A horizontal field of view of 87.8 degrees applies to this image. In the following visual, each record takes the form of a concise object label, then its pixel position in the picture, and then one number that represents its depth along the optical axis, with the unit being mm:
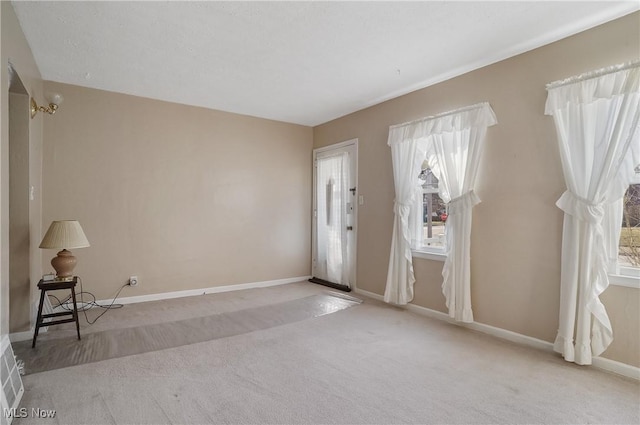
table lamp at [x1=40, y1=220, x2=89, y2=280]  2961
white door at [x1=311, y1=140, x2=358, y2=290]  4945
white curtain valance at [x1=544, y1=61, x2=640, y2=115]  2362
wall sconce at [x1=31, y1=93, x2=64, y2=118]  3064
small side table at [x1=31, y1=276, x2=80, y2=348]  2809
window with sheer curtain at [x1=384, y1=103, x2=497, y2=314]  3283
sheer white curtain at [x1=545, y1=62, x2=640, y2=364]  2416
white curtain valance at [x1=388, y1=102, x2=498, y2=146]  3205
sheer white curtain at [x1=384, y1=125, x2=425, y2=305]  3902
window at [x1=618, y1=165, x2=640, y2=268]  2494
